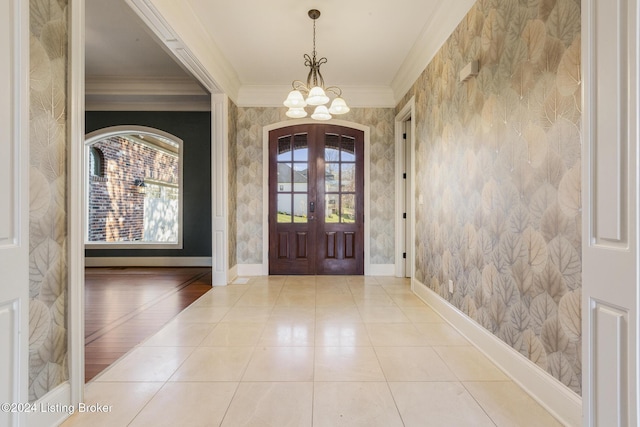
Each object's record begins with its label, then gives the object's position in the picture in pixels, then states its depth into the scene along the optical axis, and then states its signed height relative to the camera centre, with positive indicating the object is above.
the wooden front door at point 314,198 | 5.26 +0.26
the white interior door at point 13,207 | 1.13 +0.03
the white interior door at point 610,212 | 0.99 +0.01
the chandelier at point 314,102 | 2.98 +1.07
